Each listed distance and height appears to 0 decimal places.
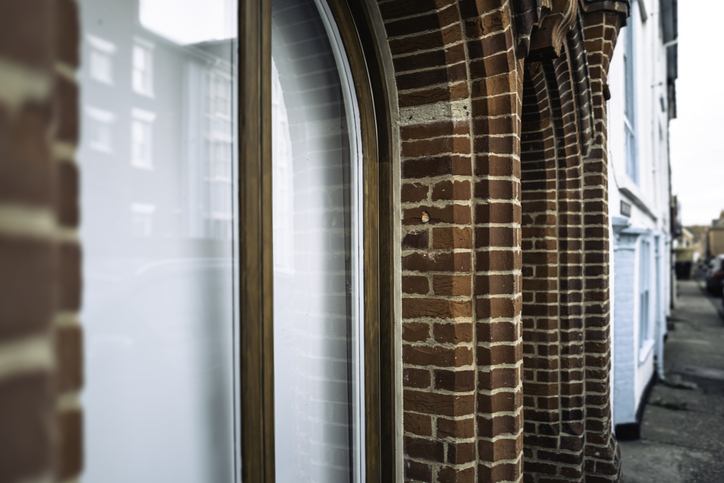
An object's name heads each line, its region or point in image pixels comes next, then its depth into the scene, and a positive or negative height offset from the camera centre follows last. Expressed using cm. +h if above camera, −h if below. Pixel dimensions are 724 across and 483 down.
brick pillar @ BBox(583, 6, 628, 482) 420 -41
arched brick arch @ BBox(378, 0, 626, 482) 218 +6
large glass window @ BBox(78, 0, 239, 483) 107 +2
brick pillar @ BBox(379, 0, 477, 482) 217 +0
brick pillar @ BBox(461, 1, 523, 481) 221 +4
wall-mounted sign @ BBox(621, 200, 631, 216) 558 +42
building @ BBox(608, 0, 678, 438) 561 +51
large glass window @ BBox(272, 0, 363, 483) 179 -2
